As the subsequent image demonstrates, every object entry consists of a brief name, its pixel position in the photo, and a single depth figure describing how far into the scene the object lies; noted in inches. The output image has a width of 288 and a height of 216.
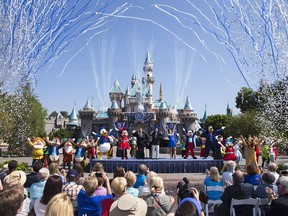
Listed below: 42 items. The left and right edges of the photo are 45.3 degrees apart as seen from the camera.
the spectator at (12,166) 305.6
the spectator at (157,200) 202.4
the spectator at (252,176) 309.9
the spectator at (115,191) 202.4
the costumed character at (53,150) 634.9
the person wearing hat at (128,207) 170.2
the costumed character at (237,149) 753.3
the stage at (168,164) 686.5
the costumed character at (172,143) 749.3
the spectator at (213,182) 291.3
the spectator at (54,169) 281.1
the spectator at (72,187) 233.0
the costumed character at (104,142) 677.3
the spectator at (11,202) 138.2
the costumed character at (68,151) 690.2
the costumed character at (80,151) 658.8
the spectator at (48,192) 186.4
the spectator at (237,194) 251.1
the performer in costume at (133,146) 993.5
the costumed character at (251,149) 582.0
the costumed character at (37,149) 625.3
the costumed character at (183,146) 838.6
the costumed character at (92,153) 768.3
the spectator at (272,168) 327.7
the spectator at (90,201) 203.3
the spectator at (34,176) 304.3
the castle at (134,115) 3441.9
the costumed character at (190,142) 741.3
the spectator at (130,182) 235.8
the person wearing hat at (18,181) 196.8
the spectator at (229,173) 326.7
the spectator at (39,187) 244.2
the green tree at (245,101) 2710.9
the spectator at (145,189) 253.8
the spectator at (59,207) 128.6
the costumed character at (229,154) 647.8
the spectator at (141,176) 307.0
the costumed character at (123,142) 727.7
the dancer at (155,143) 728.3
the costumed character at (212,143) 681.0
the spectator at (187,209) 145.2
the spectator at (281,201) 185.3
